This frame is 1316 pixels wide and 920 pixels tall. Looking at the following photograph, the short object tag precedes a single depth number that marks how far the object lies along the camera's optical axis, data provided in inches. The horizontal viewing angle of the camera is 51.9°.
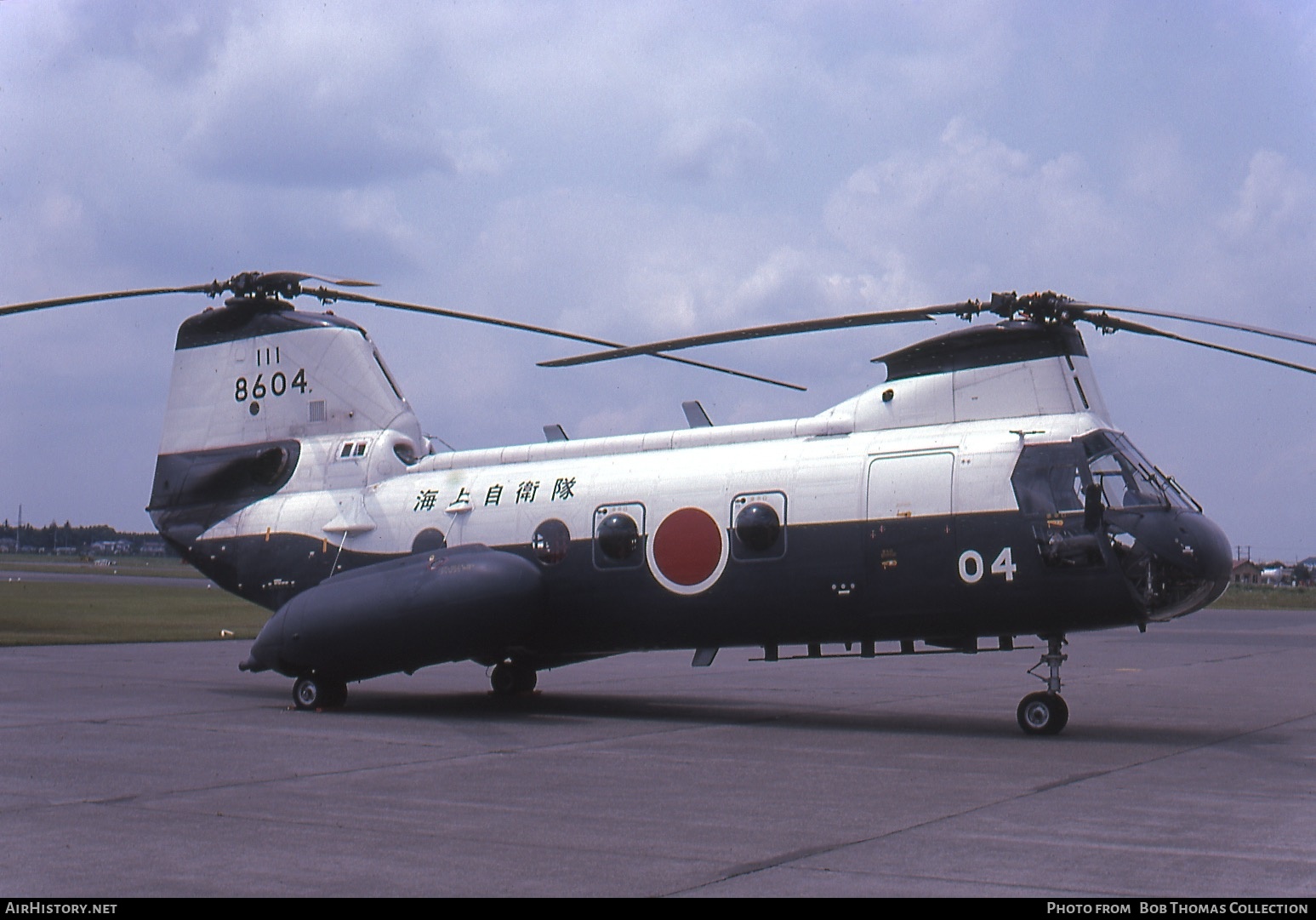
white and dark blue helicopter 557.3
